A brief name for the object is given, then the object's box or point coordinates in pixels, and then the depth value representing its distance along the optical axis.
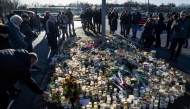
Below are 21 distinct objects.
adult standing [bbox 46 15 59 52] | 5.52
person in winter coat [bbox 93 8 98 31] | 8.69
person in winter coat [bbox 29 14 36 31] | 8.76
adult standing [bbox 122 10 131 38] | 7.49
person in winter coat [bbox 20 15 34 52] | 4.20
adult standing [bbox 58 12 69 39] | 7.66
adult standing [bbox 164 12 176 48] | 5.96
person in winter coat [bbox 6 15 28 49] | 3.28
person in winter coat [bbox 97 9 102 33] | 8.58
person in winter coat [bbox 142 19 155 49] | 5.75
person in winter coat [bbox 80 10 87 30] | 9.52
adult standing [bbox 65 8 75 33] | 9.09
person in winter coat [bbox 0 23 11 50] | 2.54
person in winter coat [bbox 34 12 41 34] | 9.43
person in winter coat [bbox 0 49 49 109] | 1.78
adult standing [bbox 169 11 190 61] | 4.46
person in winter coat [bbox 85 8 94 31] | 9.32
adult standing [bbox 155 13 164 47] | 6.08
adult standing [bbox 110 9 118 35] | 8.00
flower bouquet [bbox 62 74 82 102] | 2.25
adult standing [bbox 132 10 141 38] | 7.49
